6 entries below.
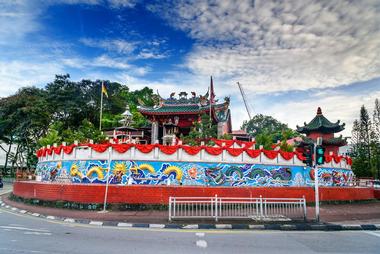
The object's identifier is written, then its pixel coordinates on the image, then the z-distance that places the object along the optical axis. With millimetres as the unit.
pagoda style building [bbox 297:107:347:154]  31466
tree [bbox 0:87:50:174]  40506
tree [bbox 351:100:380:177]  45094
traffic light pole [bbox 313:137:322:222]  11891
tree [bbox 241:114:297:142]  80188
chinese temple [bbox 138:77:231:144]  32125
